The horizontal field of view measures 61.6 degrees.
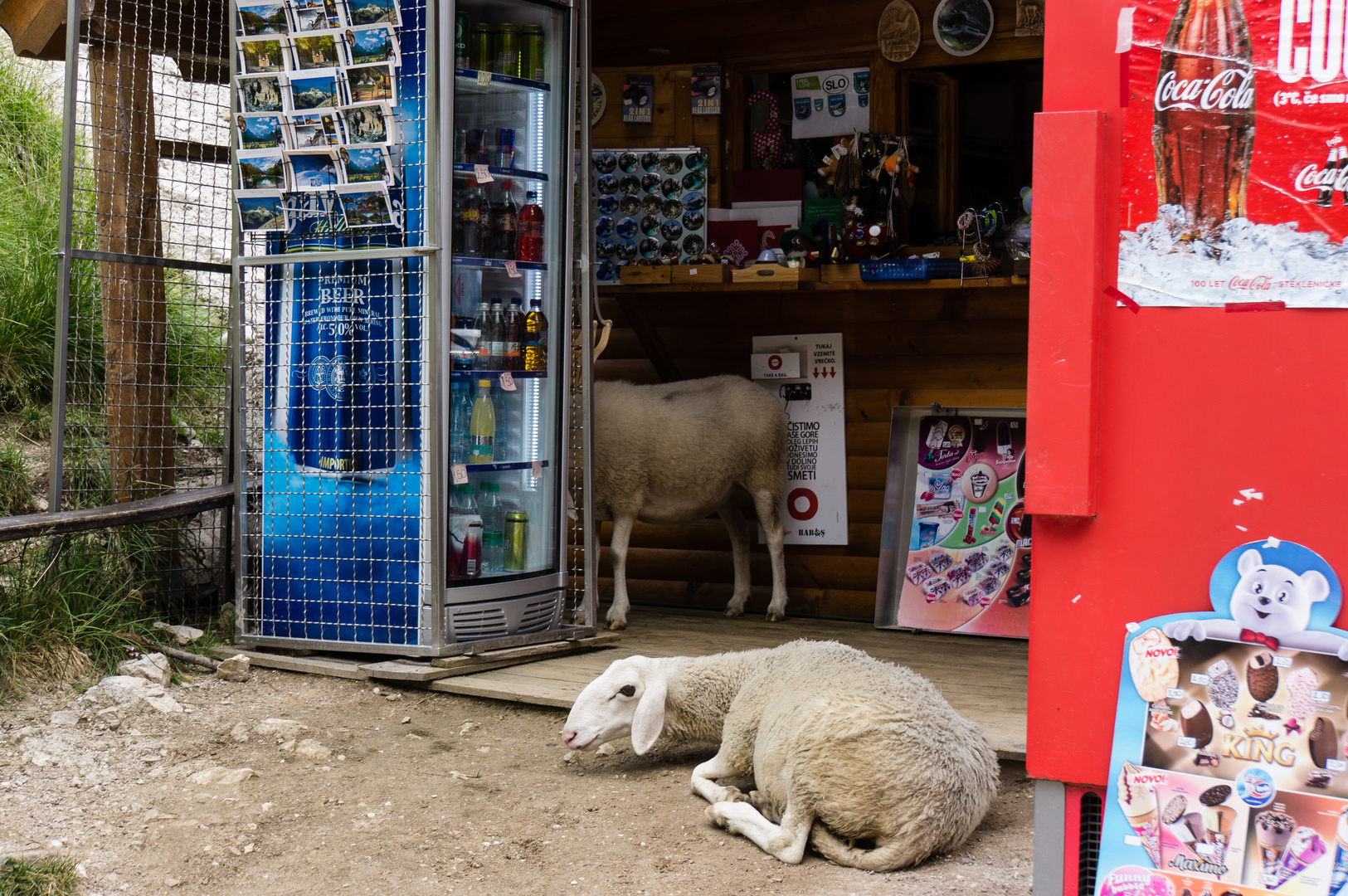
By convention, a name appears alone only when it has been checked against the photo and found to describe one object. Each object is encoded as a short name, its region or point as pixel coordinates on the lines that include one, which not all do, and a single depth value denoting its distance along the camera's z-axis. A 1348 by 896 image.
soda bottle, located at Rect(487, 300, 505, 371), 5.32
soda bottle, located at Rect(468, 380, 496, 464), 5.28
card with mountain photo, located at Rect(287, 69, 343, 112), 4.98
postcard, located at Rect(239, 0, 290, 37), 5.08
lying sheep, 3.30
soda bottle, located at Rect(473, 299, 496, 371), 5.26
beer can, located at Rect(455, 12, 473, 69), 5.16
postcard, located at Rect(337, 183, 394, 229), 5.01
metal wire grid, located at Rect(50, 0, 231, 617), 5.66
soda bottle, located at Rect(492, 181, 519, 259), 5.32
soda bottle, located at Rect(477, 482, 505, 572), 5.38
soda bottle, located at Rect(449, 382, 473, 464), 5.21
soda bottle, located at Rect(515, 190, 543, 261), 5.39
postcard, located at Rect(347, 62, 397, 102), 4.93
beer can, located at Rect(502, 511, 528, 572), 5.43
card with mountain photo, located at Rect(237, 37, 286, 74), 5.05
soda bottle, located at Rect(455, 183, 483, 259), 5.18
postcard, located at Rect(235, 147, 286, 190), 5.12
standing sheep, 6.29
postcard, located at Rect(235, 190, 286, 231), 5.19
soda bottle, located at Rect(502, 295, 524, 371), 5.38
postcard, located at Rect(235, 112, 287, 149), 5.09
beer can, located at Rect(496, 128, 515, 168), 5.37
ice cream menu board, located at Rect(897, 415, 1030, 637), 6.09
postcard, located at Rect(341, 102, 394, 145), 4.96
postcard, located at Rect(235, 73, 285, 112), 5.08
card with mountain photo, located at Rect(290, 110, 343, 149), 5.02
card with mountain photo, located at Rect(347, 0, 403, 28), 4.95
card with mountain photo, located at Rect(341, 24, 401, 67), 4.93
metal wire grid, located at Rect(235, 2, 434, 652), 5.05
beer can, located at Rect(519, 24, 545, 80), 5.38
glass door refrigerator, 5.19
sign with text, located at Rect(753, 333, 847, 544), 6.62
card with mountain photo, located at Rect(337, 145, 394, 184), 4.98
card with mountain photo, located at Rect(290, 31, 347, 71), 4.97
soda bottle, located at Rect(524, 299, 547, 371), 5.43
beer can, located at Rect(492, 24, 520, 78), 5.30
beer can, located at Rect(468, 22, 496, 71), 5.23
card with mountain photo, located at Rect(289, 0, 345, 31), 4.99
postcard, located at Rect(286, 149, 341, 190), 5.07
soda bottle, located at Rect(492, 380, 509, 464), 5.40
